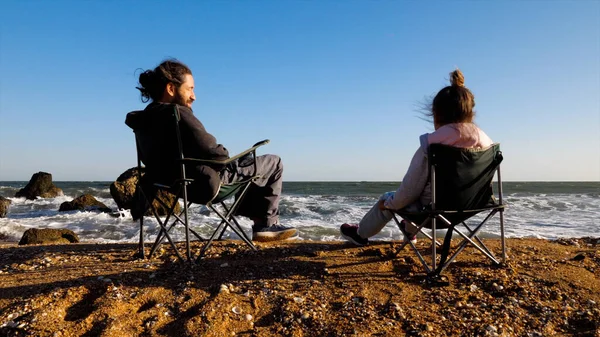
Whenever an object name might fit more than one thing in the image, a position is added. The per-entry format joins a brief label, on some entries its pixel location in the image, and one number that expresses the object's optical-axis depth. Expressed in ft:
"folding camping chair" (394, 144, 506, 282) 9.06
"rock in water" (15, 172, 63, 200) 65.62
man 10.43
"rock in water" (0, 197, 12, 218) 43.38
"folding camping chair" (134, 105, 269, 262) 10.28
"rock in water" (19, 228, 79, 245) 20.74
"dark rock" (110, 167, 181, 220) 43.09
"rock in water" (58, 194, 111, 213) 45.63
